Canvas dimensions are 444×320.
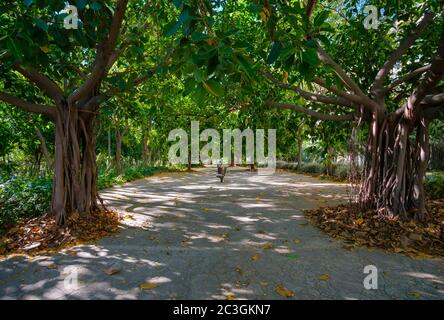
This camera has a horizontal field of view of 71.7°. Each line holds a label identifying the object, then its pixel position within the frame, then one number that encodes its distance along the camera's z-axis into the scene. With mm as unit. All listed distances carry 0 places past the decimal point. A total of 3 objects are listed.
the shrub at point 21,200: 5383
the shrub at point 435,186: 8302
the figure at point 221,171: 13848
